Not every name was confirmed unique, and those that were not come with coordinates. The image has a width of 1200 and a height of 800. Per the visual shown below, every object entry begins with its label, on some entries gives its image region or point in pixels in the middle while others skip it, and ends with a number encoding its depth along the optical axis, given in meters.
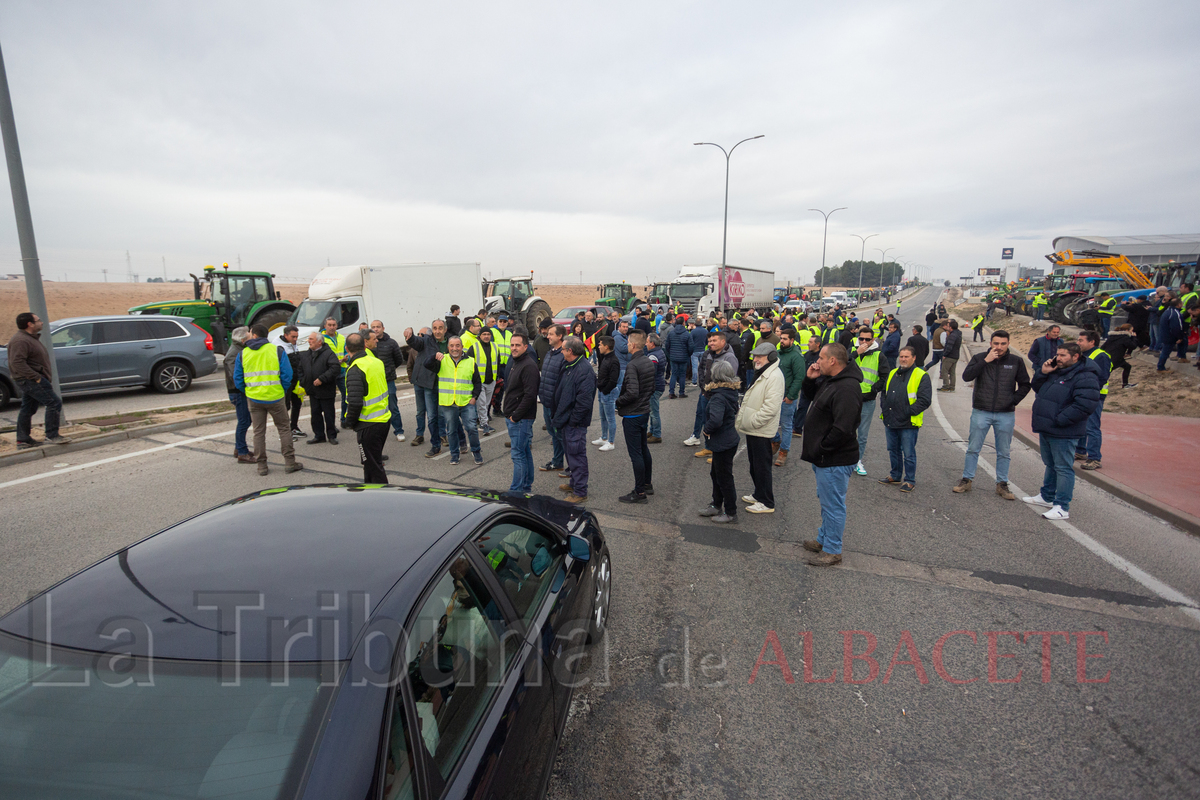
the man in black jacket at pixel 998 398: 6.41
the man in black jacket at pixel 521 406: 6.25
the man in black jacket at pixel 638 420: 6.33
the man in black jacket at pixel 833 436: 4.55
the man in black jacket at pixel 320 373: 8.32
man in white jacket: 5.58
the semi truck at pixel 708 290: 29.00
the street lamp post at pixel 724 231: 28.53
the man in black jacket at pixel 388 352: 9.02
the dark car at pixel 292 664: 1.39
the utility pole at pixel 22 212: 8.32
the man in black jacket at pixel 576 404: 6.11
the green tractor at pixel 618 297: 26.92
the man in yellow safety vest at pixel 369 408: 5.97
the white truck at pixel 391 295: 15.33
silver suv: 10.93
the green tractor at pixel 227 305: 17.09
